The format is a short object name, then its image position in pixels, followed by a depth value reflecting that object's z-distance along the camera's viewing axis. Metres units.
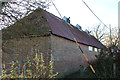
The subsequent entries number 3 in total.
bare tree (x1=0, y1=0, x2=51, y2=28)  5.58
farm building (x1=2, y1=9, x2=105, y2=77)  6.11
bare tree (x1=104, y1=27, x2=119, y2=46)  21.81
